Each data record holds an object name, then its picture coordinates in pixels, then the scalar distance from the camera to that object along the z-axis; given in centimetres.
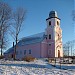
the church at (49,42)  2482
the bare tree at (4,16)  1378
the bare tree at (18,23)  1594
